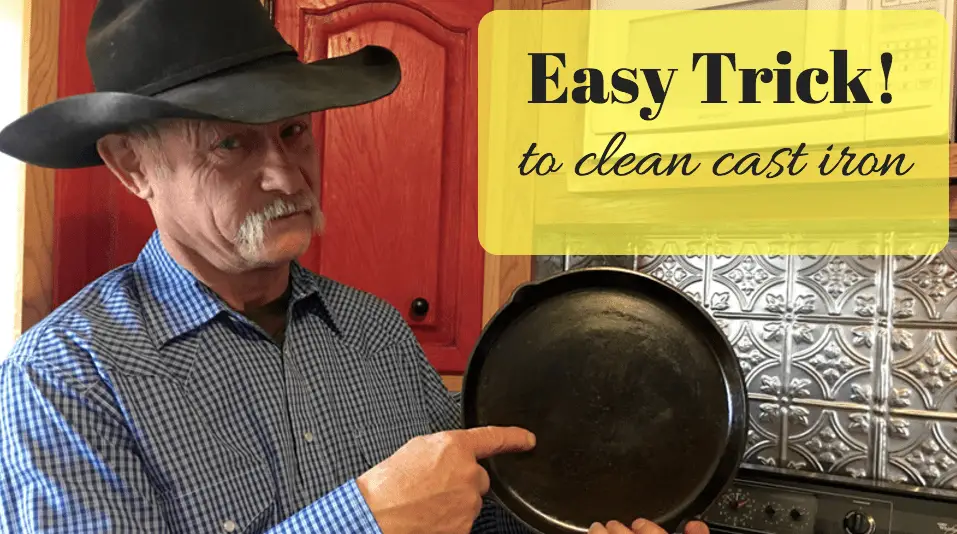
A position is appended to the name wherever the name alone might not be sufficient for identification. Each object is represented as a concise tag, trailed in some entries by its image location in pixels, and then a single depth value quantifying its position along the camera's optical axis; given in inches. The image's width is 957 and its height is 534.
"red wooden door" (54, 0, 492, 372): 64.1
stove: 48.9
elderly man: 32.9
